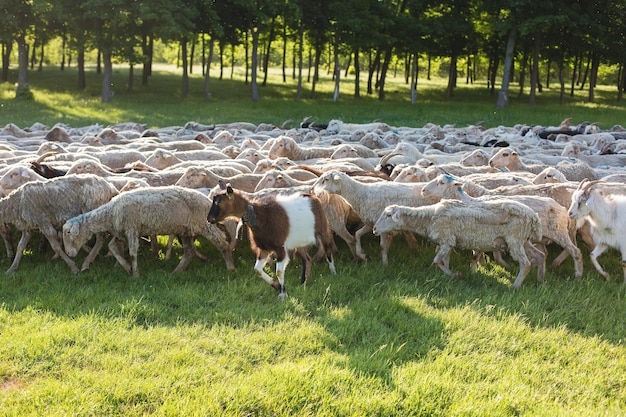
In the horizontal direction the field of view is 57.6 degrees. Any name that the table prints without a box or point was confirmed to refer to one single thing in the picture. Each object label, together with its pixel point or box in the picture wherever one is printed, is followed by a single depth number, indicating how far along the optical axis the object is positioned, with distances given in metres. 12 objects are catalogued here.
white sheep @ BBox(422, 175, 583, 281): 7.25
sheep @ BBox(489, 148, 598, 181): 10.79
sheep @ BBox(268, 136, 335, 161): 12.38
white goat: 7.01
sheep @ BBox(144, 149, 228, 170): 11.30
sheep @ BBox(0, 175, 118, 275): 7.57
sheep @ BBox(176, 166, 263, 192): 8.95
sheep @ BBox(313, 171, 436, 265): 8.16
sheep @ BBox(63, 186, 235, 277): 7.20
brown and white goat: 6.45
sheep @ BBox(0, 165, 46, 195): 8.55
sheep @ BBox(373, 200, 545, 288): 6.79
